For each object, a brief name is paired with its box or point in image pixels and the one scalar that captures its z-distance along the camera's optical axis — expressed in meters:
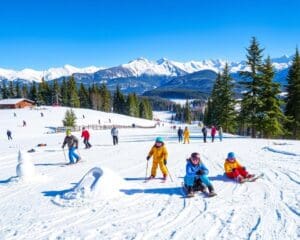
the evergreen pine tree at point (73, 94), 111.00
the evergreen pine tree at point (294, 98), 41.47
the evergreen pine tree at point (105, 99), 120.30
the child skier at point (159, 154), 12.95
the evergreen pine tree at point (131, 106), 124.69
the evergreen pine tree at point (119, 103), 127.38
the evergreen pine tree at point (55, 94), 113.00
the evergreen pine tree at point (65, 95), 115.12
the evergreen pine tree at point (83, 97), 120.94
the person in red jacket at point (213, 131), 32.65
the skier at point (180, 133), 34.24
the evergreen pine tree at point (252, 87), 40.25
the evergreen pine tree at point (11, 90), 124.38
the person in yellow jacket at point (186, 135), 32.24
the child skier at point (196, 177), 10.40
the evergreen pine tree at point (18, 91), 126.55
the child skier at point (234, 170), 12.18
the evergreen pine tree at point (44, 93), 111.78
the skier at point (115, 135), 31.25
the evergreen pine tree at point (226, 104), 52.25
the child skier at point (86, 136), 27.97
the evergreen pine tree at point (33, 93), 111.07
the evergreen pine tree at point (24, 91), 132.65
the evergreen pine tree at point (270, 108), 39.44
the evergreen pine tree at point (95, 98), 122.12
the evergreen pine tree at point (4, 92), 122.31
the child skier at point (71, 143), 18.39
